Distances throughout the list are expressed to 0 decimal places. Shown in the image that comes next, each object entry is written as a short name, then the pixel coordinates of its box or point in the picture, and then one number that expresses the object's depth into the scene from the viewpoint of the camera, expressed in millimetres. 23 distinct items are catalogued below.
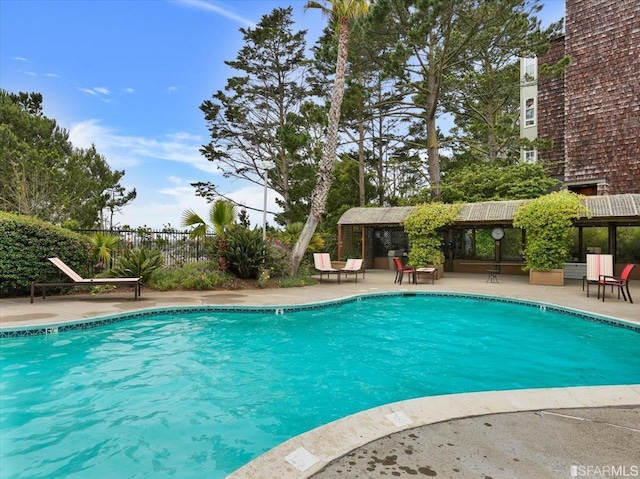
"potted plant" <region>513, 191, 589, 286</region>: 11625
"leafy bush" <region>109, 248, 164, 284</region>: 9898
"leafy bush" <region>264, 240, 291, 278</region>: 11973
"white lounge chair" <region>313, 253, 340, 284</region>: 12766
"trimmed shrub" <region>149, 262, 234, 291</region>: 10305
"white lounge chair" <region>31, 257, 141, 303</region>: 8091
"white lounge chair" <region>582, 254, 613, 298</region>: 9766
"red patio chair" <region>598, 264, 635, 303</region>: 8688
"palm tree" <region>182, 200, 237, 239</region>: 10930
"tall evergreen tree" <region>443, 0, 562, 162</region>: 15102
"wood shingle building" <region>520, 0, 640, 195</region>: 16094
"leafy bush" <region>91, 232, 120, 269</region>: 10086
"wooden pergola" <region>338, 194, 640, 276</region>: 11516
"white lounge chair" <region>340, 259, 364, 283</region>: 12781
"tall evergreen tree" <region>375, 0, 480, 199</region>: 13844
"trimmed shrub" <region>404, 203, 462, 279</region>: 13840
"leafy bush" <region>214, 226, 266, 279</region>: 11234
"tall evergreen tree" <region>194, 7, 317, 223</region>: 22438
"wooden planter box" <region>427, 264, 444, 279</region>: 13734
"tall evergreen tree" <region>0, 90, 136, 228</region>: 15789
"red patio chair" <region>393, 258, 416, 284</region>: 12195
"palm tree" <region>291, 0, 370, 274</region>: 12945
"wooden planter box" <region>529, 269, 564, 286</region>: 11906
